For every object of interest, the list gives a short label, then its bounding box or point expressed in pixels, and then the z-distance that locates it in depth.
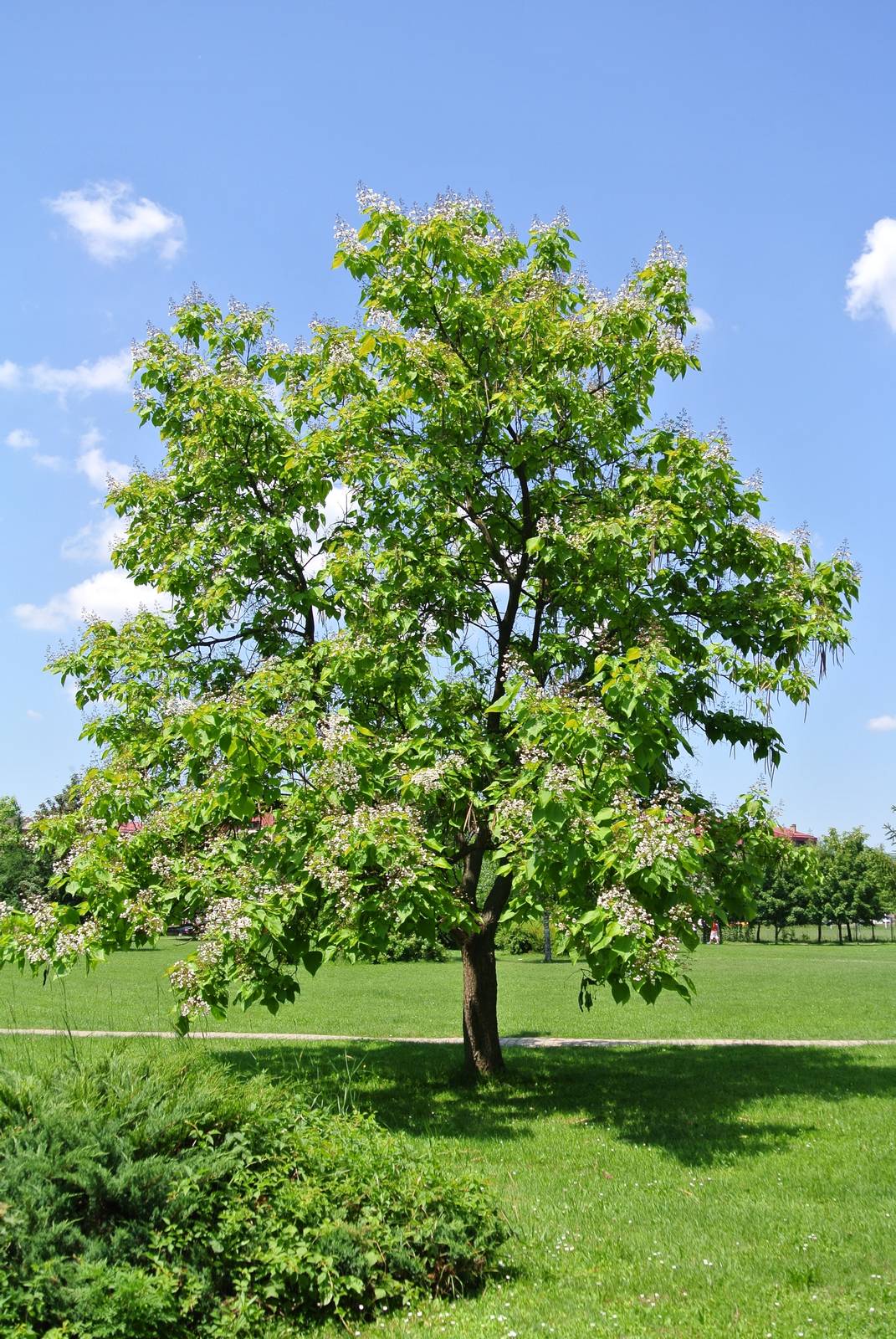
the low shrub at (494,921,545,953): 44.50
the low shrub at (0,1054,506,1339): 5.06
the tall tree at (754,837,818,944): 67.19
